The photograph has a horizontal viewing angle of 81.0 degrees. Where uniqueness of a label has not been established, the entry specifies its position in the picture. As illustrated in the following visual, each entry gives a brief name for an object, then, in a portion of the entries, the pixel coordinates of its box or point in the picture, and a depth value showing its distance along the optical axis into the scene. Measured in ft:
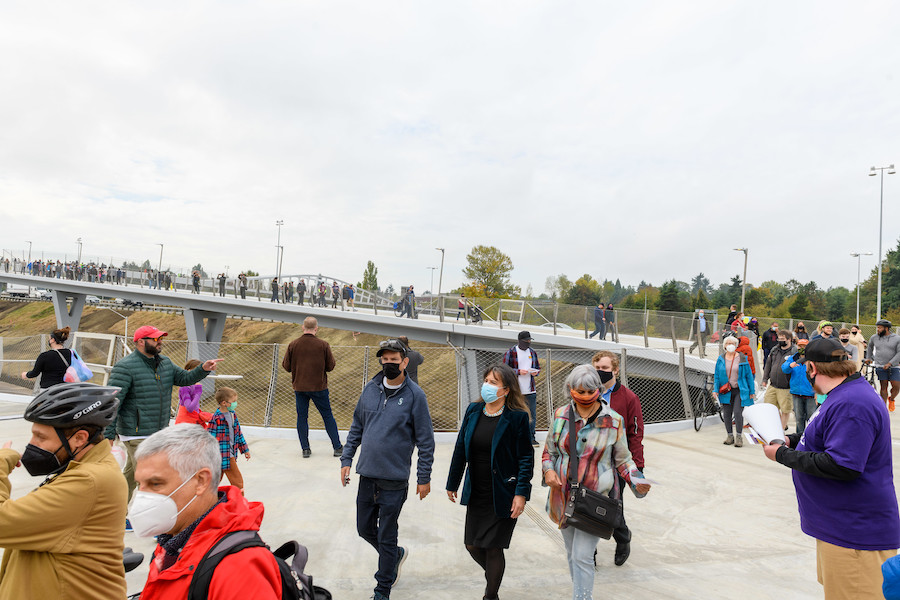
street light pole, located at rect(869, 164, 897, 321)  111.42
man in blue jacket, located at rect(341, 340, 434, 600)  11.81
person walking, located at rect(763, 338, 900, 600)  8.14
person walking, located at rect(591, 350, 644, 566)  13.74
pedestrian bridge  35.12
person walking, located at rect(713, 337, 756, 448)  26.13
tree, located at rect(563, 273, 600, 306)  271.69
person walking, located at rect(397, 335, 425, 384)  26.45
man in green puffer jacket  13.83
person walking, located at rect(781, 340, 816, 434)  25.40
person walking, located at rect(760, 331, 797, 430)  26.27
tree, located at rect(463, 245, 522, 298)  201.46
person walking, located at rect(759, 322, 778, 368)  40.19
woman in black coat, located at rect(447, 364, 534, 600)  11.40
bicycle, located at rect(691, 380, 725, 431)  33.58
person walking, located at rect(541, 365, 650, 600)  10.46
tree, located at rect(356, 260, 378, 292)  254.47
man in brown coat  22.45
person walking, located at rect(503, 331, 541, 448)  24.62
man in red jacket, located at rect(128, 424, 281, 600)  4.45
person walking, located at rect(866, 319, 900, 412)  31.91
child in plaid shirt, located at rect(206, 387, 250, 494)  15.75
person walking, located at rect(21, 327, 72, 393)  20.45
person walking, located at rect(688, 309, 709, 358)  51.97
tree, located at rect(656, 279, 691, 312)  187.83
